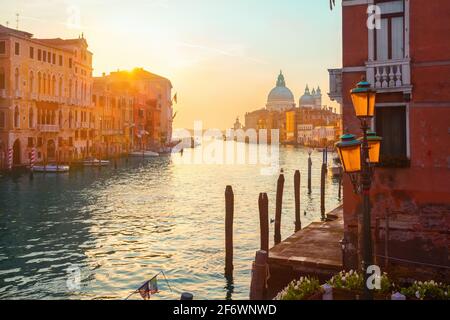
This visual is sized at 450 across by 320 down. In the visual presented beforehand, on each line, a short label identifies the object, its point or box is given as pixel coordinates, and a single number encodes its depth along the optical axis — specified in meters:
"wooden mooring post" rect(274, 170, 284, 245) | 17.38
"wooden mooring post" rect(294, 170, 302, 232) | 20.08
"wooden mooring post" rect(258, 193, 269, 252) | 13.89
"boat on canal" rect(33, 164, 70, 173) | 40.56
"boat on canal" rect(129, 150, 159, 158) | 68.62
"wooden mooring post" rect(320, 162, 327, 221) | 24.70
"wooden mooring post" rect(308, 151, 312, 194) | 34.01
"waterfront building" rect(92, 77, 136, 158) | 61.59
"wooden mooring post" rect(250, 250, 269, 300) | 9.53
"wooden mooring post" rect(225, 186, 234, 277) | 13.98
